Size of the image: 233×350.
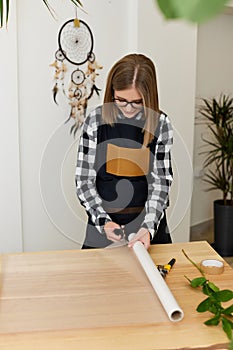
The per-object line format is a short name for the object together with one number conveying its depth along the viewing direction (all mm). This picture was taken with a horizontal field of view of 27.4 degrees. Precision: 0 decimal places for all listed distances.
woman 1998
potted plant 3973
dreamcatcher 3172
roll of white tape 1643
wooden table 1204
